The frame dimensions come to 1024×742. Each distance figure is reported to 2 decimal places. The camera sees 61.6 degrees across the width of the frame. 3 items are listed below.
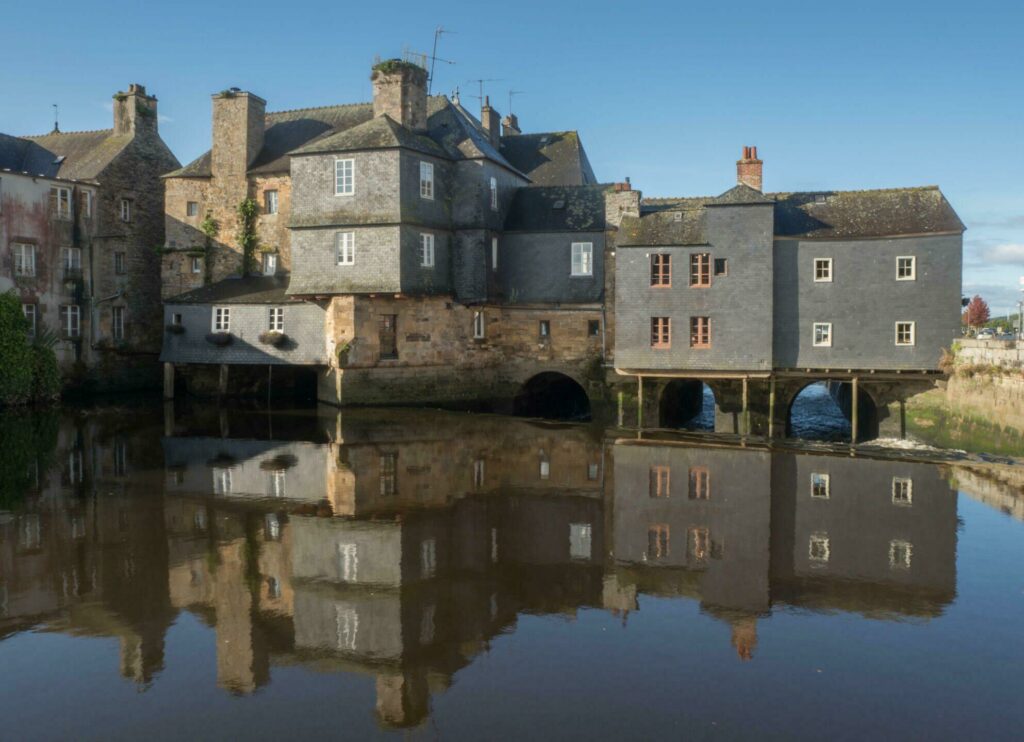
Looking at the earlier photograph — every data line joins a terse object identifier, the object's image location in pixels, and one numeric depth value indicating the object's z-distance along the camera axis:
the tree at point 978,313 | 56.84
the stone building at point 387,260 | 30.27
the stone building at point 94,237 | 34.91
